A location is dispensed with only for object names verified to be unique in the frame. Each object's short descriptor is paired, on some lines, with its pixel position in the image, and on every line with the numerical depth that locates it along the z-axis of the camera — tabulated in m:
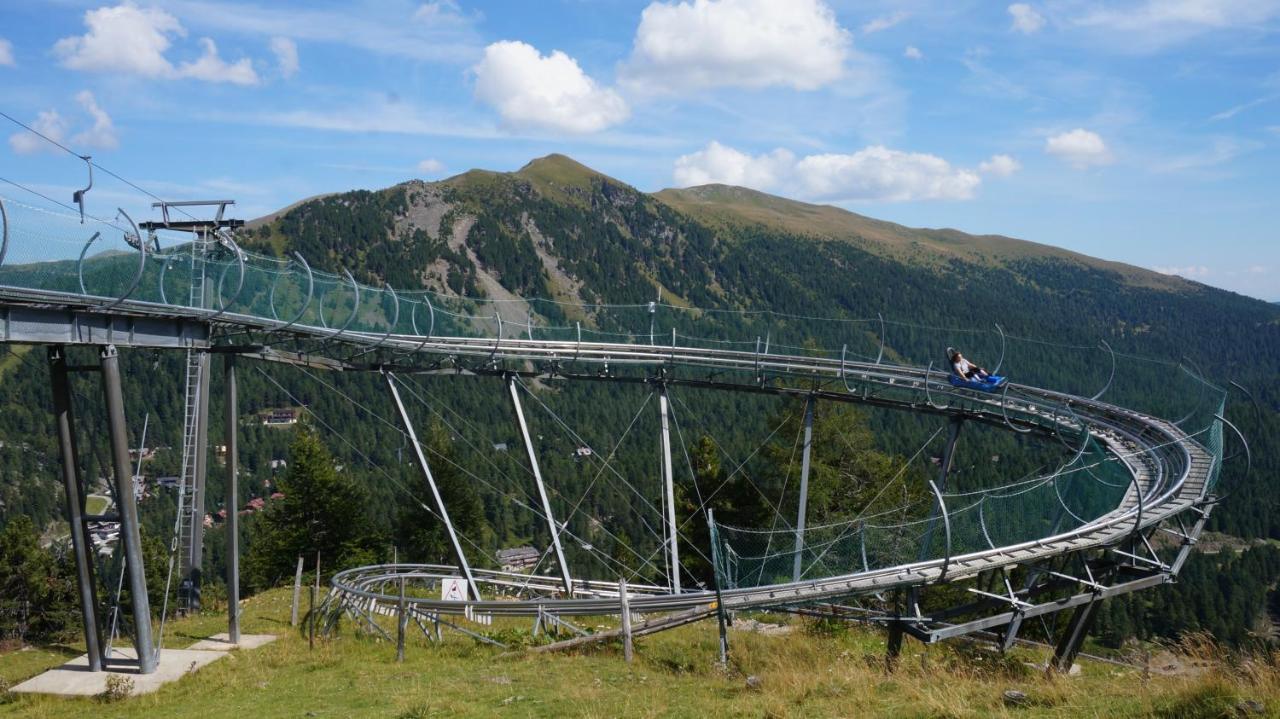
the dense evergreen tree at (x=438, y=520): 51.47
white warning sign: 30.22
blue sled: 28.12
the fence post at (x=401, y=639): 18.70
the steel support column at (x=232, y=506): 21.70
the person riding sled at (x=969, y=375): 28.25
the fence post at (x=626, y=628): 17.83
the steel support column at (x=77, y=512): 18.09
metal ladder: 21.64
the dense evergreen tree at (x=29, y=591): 54.97
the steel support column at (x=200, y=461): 21.81
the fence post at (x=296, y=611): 23.63
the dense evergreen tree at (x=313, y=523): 46.00
